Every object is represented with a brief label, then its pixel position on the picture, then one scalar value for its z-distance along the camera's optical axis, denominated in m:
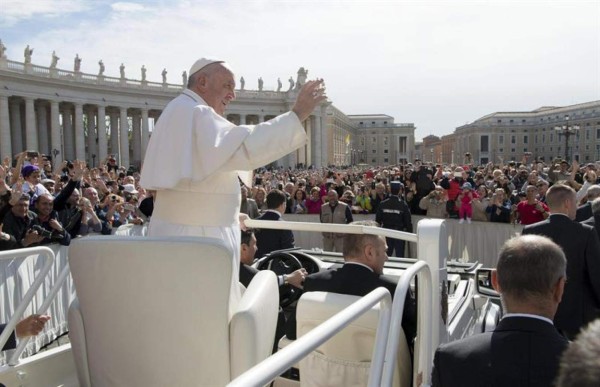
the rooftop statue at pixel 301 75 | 83.19
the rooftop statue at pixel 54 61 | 57.34
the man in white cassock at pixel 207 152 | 2.80
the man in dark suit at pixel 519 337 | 1.96
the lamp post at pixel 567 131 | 42.50
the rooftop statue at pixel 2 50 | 51.03
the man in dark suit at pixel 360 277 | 3.38
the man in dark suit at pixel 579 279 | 4.82
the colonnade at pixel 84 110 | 53.59
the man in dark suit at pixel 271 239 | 7.72
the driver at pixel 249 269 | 4.16
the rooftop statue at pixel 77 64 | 60.22
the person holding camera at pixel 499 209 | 11.73
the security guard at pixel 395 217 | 11.07
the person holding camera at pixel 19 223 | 7.09
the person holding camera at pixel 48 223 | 7.58
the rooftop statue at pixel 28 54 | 54.93
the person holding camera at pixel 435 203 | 12.74
